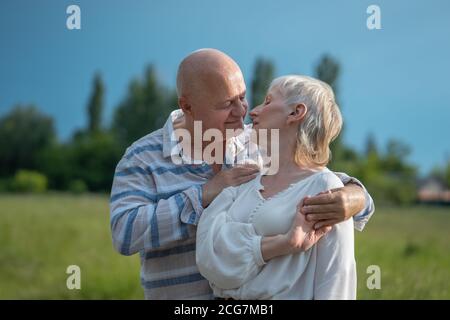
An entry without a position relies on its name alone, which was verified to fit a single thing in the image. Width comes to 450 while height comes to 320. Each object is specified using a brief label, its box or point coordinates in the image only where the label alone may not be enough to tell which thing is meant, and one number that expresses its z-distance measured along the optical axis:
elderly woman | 2.18
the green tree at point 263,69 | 20.83
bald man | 2.49
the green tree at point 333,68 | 11.26
